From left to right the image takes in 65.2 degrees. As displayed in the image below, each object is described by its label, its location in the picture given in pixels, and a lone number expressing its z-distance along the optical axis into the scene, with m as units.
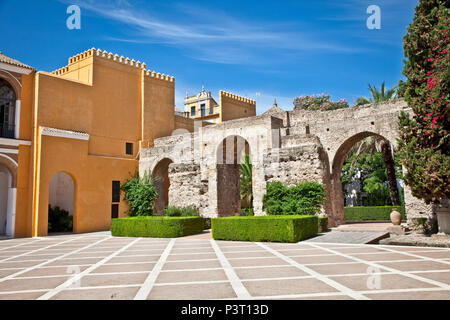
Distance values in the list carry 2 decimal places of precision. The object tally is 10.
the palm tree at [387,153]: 19.86
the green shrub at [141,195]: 19.77
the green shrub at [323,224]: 13.99
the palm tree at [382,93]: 23.09
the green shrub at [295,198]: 14.53
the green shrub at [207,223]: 18.05
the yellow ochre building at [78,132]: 17.05
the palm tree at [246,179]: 25.56
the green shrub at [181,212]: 16.64
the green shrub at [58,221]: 19.52
